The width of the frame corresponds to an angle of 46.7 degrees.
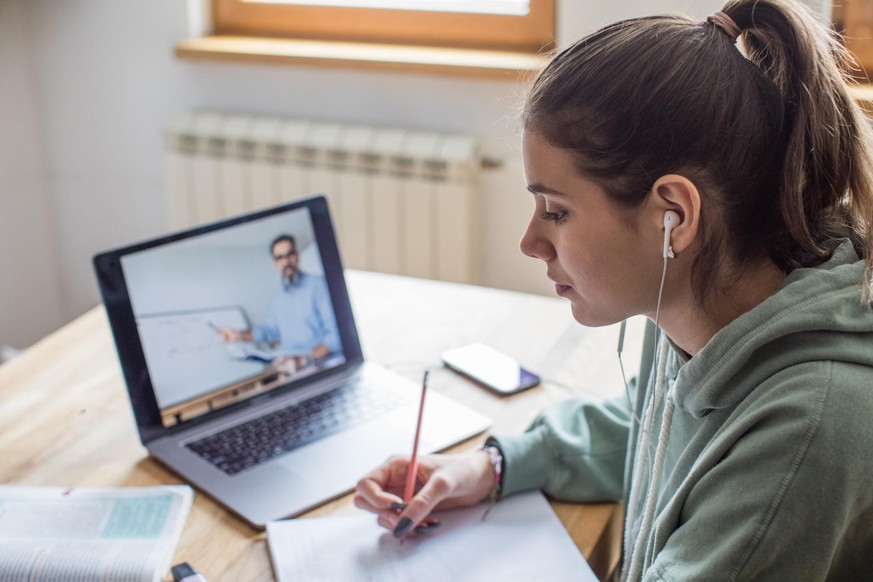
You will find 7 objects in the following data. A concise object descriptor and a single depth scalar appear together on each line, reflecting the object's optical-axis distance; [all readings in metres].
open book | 0.98
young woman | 0.76
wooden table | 1.09
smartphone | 1.39
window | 2.42
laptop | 1.19
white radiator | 2.39
